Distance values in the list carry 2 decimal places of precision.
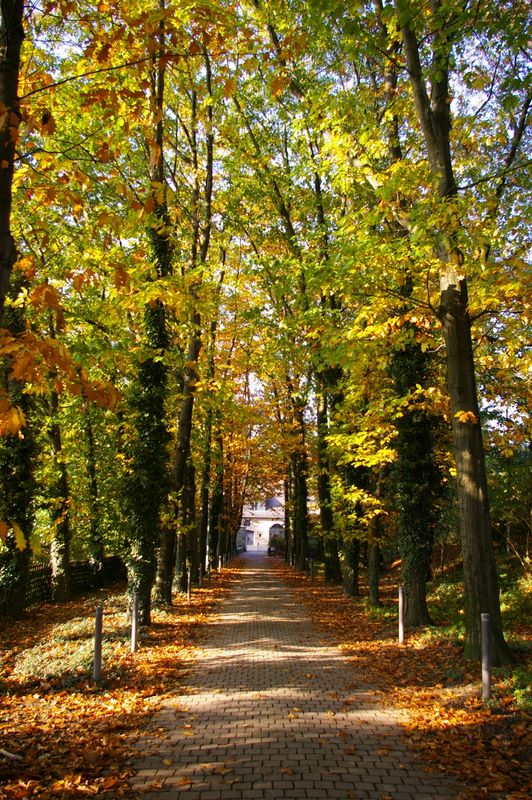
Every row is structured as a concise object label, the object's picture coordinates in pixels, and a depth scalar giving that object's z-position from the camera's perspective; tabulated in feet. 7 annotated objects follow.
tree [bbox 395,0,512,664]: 24.48
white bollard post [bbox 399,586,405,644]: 32.72
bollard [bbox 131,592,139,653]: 30.10
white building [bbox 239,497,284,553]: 329.72
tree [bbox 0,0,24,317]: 11.62
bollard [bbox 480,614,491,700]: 20.36
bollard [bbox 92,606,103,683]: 23.24
